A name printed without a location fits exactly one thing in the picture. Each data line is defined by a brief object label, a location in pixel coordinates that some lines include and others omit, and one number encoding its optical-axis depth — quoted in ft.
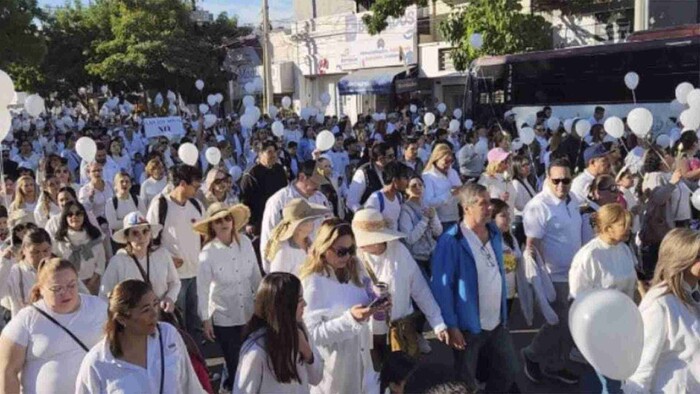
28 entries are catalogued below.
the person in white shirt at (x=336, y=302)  12.20
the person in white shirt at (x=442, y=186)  23.30
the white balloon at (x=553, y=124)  44.91
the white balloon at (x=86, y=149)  28.79
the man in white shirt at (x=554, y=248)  17.69
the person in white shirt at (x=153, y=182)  24.06
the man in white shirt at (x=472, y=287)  14.35
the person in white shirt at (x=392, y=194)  20.52
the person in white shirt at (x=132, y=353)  9.62
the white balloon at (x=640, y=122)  28.84
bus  50.90
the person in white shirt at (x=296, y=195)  19.89
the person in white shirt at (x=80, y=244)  18.24
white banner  43.91
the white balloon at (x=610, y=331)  9.14
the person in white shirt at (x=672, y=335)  10.37
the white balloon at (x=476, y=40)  69.21
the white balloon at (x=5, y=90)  17.31
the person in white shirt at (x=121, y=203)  22.40
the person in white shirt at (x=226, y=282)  16.03
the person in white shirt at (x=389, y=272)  14.21
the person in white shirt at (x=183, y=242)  19.45
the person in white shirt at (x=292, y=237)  15.42
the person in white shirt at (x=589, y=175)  21.30
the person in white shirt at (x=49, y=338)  11.02
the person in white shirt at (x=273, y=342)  10.17
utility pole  89.51
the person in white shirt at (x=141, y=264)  15.64
